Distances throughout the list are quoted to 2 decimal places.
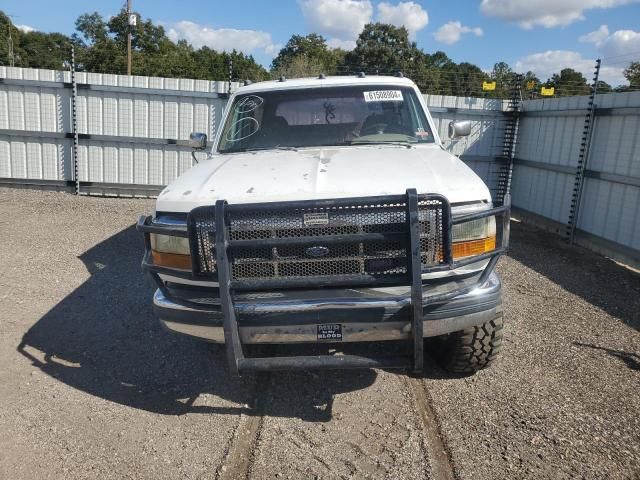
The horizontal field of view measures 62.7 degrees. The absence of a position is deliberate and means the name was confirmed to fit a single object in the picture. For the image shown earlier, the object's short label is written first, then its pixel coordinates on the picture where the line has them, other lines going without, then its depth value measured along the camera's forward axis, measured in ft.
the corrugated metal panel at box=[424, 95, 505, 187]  35.81
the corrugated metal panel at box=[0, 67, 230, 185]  34.96
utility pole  70.74
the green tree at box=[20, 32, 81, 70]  146.00
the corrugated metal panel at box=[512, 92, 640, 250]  23.32
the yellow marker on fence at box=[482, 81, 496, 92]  35.53
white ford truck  9.00
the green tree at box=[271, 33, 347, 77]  192.79
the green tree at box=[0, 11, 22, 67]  144.15
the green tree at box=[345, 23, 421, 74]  187.83
